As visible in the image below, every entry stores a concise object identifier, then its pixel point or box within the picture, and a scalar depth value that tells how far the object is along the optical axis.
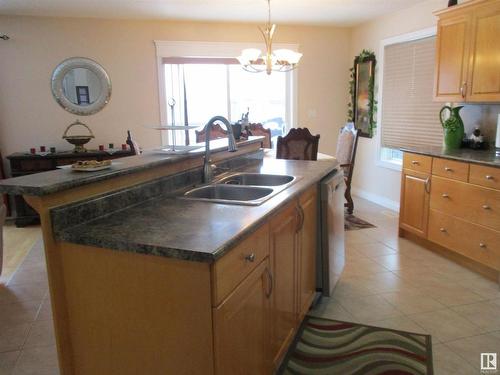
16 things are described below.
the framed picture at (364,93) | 5.39
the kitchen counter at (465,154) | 2.95
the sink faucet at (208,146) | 2.14
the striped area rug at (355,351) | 2.05
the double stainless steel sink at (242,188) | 2.09
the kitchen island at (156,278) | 1.26
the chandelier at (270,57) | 3.92
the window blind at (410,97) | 4.39
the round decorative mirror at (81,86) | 5.04
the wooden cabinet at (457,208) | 2.91
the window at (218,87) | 5.36
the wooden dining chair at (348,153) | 4.74
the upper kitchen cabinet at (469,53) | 3.12
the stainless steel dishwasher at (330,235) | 2.51
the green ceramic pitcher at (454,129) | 3.67
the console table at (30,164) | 4.72
